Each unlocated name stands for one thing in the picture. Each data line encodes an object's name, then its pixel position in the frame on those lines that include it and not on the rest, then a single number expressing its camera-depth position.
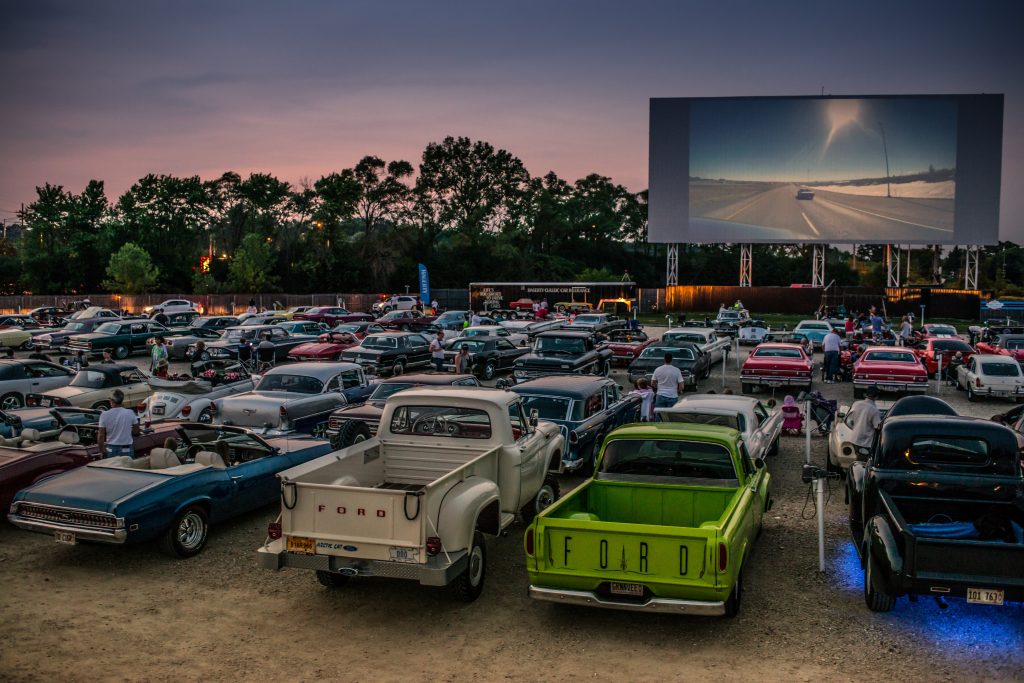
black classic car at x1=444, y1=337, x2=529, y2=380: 26.03
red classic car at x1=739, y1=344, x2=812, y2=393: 21.91
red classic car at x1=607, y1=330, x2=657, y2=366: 28.70
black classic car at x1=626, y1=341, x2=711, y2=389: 23.02
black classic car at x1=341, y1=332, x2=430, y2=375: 24.53
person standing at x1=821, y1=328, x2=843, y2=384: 24.77
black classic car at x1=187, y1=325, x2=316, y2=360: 28.16
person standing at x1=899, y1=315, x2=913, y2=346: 30.46
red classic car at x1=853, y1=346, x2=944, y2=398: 20.86
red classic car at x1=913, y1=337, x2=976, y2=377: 25.48
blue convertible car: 8.56
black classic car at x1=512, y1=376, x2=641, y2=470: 12.73
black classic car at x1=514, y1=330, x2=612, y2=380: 21.66
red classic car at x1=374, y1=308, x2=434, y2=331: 41.42
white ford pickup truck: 7.36
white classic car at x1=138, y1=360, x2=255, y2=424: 15.88
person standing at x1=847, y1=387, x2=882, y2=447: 12.41
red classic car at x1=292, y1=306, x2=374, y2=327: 44.78
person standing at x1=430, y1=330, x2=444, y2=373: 25.11
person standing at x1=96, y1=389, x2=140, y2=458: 11.16
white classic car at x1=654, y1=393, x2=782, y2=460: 12.79
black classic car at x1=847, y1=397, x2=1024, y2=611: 6.75
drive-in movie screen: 59.62
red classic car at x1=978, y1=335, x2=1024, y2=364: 25.63
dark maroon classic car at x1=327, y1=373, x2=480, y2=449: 13.38
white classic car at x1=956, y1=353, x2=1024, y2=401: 21.02
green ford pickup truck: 6.88
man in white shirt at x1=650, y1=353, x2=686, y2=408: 16.25
